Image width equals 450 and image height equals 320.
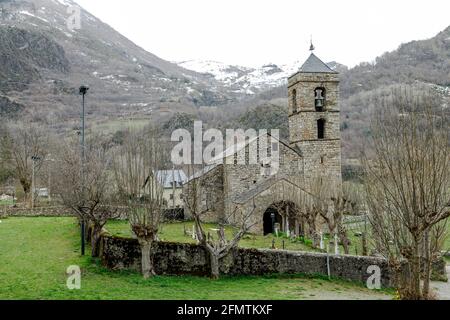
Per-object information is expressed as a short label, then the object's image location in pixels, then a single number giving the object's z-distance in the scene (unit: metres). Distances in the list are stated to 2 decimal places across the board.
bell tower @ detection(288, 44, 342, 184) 35.44
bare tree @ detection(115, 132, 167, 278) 16.70
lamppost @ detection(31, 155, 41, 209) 47.62
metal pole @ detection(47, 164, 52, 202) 57.66
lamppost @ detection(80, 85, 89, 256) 20.74
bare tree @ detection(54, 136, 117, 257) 20.54
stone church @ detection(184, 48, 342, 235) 35.32
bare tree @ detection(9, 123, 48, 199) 50.06
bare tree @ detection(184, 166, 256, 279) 17.58
